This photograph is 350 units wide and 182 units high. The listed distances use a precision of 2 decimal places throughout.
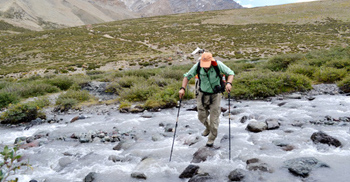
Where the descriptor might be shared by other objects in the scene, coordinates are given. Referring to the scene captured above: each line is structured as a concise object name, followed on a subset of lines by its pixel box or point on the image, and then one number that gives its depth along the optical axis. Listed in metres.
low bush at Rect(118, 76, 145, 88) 16.16
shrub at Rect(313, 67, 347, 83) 14.08
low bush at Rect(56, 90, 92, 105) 13.63
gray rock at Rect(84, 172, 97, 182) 5.49
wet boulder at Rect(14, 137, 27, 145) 7.97
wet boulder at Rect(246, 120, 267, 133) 7.66
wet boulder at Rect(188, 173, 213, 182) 5.12
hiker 5.92
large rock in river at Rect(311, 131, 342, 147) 6.22
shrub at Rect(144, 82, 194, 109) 11.83
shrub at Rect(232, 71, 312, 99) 12.60
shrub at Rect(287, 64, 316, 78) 15.48
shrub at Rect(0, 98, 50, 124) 10.36
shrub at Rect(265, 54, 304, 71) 19.00
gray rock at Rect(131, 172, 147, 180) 5.44
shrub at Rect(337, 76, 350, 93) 12.09
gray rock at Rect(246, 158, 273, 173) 5.32
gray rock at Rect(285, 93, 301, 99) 11.91
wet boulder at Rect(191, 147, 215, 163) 6.09
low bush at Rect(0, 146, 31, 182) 2.64
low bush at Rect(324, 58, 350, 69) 15.56
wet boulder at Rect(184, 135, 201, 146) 7.20
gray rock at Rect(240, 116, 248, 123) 8.88
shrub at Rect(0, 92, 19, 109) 12.94
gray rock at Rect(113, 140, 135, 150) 7.22
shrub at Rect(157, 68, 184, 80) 17.59
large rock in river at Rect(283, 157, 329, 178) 5.07
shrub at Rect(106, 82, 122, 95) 15.70
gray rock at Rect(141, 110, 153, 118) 10.53
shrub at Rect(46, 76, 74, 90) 17.72
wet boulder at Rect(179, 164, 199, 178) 5.39
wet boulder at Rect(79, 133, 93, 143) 7.86
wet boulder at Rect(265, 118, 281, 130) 7.72
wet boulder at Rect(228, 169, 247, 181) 5.04
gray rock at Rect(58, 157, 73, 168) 6.36
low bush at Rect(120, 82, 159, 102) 13.37
